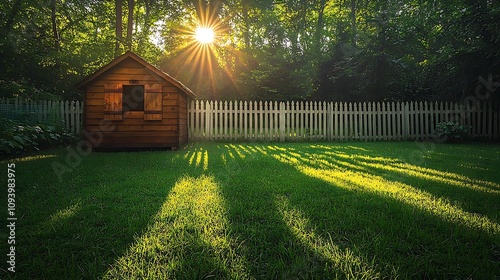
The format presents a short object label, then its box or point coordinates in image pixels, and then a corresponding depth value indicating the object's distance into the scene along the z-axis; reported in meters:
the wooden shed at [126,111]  7.93
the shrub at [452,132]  10.00
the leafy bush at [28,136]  6.09
